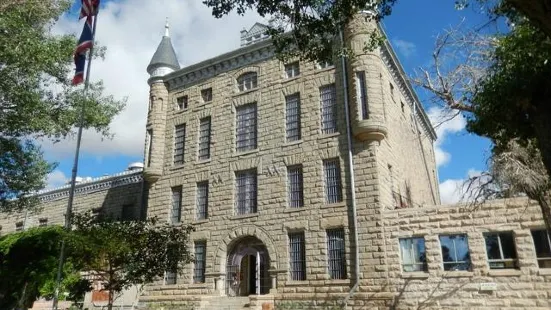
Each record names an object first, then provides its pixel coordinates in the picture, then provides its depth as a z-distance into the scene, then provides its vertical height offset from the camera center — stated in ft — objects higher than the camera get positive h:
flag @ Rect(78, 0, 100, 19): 57.98 +36.91
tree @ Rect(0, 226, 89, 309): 78.18 +6.12
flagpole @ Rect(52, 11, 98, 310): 51.77 +20.00
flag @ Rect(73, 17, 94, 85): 53.98 +29.33
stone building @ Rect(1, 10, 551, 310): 50.65 +13.99
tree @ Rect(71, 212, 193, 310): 50.90 +5.90
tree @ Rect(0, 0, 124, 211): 45.85 +24.12
